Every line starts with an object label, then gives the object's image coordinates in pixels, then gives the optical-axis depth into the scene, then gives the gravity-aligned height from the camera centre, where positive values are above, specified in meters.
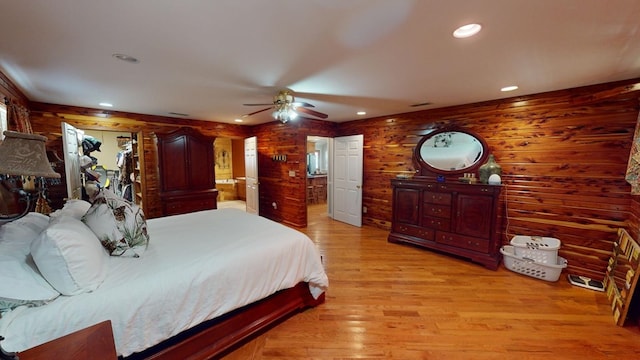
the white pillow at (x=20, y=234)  1.36 -0.44
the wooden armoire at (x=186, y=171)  4.21 -0.17
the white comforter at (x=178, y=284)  1.21 -0.75
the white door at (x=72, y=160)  3.05 +0.03
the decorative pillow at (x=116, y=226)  1.76 -0.47
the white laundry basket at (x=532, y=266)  2.82 -1.23
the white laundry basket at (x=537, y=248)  2.84 -1.01
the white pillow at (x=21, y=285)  1.17 -0.61
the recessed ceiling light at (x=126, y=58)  1.90 +0.82
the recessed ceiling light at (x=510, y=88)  2.77 +0.85
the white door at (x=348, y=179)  5.06 -0.36
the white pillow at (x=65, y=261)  1.30 -0.53
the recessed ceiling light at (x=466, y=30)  1.52 +0.83
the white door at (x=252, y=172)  5.40 -0.23
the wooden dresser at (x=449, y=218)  3.17 -0.79
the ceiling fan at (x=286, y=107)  2.78 +0.63
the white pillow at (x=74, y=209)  1.84 -0.38
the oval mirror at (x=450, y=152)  3.61 +0.15
